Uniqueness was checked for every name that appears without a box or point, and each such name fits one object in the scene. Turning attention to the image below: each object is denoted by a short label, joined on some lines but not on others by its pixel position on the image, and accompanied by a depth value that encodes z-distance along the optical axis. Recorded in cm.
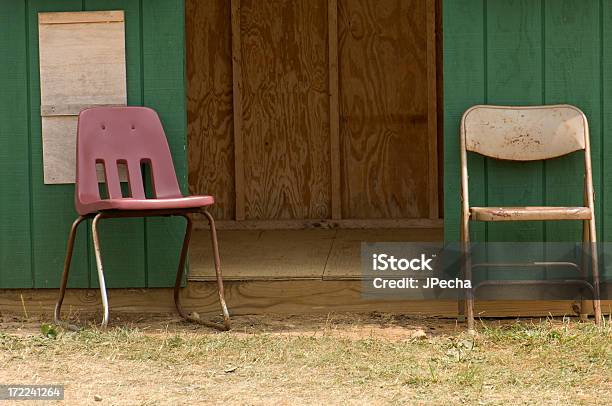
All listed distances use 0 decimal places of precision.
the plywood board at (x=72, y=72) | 893
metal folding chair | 852
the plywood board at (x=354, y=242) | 928
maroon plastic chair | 839
